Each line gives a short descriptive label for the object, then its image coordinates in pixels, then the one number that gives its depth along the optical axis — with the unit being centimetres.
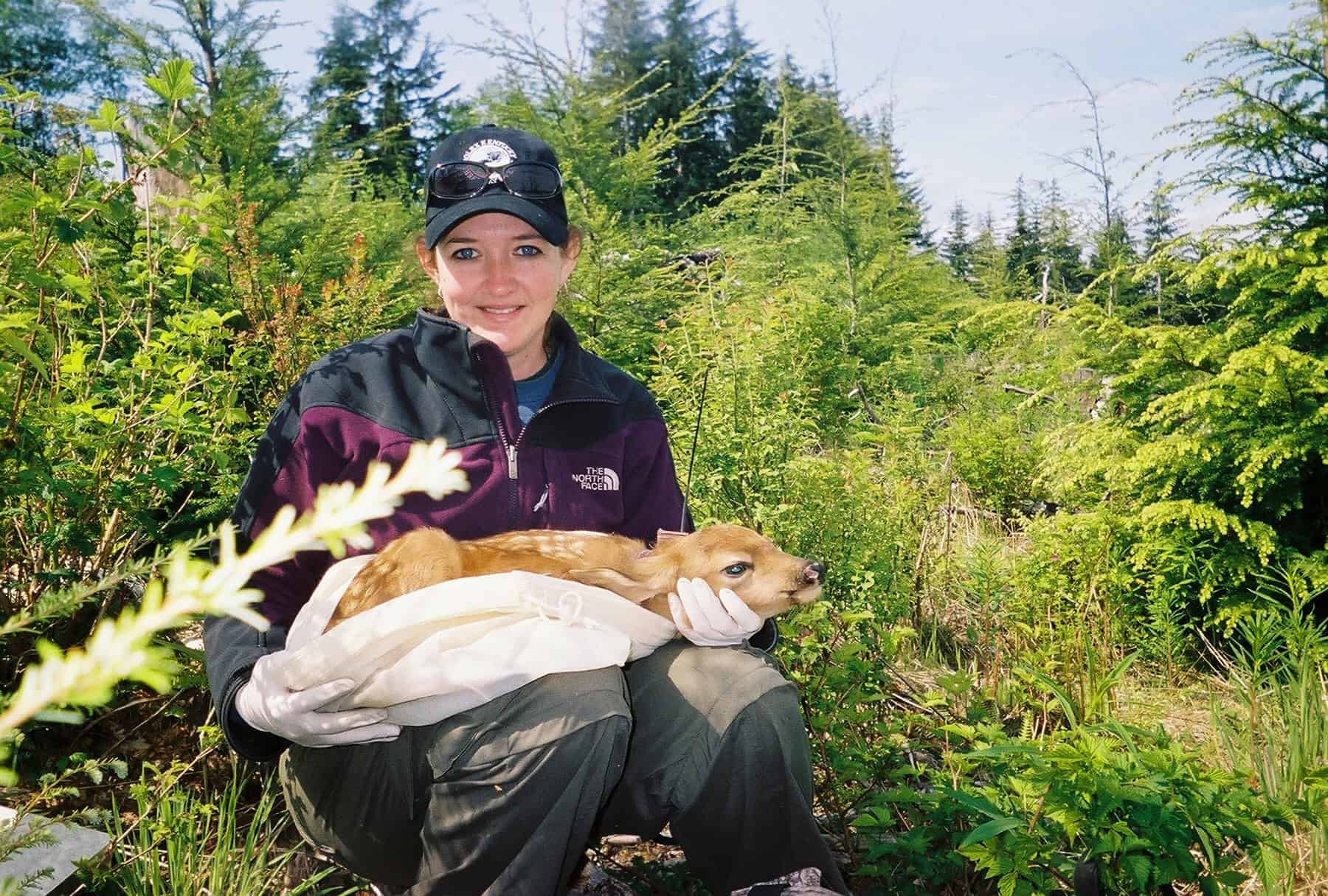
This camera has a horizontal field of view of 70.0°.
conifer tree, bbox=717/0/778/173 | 2594
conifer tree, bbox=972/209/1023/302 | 1473
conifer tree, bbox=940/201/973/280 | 2447
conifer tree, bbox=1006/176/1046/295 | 1959
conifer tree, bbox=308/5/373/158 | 2175
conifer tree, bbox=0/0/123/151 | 490
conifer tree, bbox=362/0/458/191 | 2278
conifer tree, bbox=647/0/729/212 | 2450
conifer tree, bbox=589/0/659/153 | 2286
